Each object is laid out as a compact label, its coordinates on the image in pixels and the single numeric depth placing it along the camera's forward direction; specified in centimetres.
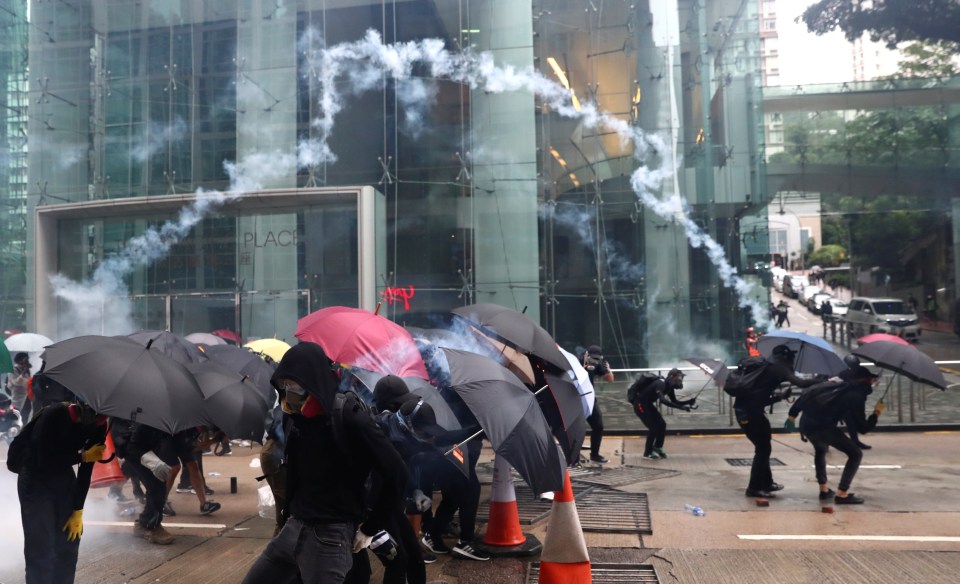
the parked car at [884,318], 2058
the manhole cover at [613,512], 727
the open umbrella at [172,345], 755
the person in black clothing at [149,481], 676
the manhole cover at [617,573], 584
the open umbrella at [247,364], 788
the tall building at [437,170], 1802
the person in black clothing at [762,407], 826
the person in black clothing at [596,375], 1046
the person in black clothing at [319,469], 361
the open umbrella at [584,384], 830
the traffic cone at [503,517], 655
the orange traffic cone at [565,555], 522
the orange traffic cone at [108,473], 691
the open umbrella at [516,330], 626
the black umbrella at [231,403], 647
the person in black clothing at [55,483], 454
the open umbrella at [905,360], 866
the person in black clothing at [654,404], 1073
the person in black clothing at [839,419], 800
